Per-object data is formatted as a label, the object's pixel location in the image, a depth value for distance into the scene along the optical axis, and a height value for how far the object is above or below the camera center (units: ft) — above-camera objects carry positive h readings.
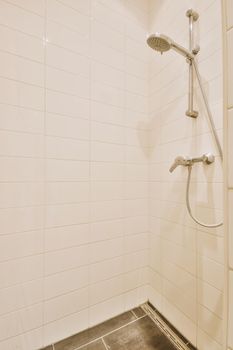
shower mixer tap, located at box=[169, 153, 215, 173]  2.73 +0.29
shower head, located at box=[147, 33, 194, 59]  2.66 +2.11
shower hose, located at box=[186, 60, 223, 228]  2.60 +0.49
